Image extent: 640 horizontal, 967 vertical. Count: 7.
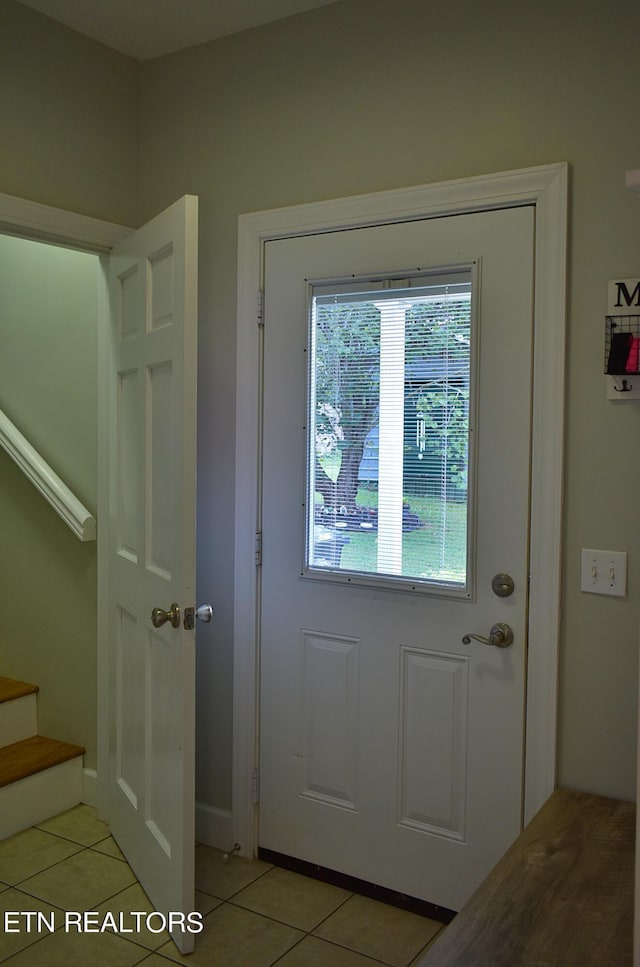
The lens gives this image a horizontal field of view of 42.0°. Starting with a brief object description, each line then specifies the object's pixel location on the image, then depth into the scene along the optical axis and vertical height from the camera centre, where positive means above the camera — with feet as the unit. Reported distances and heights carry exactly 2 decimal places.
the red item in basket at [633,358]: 6.45 +0.73
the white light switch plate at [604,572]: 6.73 -0.97
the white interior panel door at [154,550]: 7.19 -0.98
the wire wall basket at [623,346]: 6.45 +0.83
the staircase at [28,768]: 9.39 -3.71
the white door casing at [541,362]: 6.91 +0.75
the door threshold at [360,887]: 7.80 -4.30
